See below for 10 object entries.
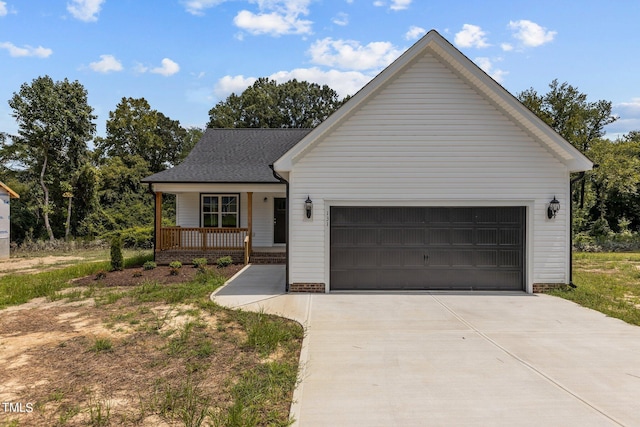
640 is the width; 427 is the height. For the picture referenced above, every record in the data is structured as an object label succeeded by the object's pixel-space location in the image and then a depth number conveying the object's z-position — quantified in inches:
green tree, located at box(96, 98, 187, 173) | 1178.6
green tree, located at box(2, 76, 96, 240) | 789.2
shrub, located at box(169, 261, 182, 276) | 440.5
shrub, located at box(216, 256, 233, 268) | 490.0
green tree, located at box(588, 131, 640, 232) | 887.7
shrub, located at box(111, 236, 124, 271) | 450.3
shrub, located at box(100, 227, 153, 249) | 768.3
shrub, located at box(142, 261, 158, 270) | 462.0
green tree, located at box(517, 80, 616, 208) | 1033.5
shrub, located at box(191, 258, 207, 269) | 465.6
